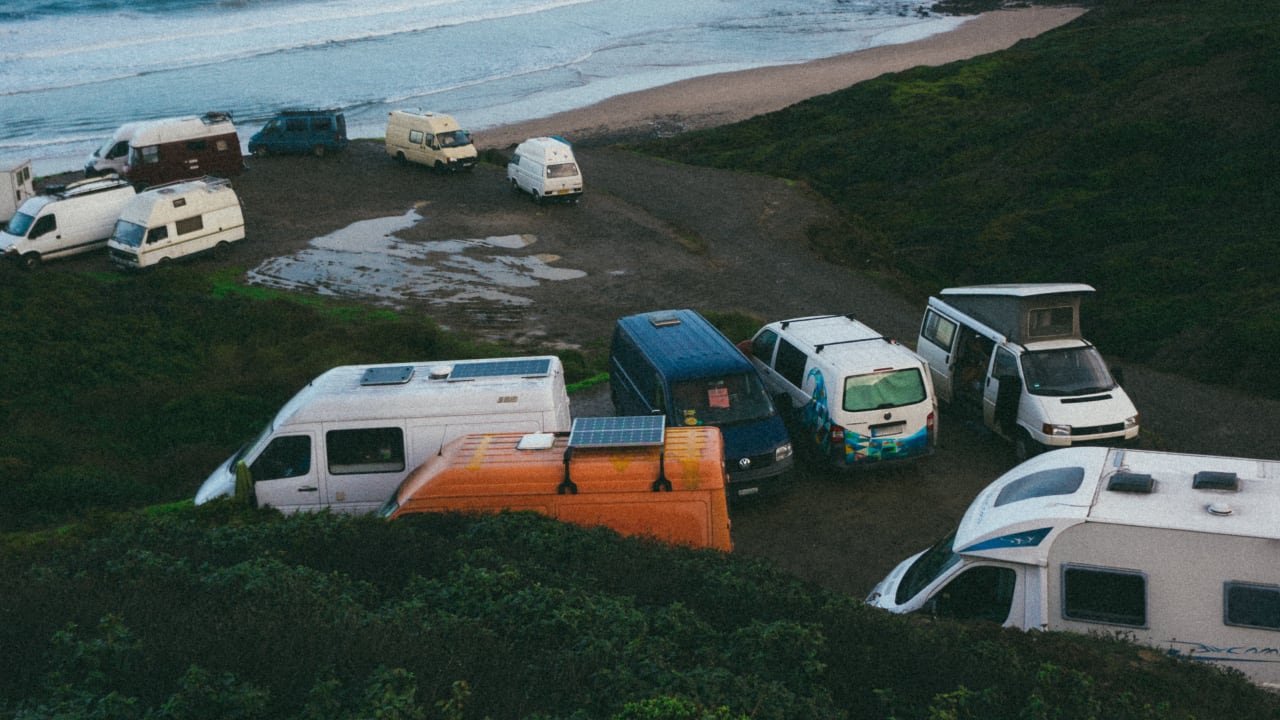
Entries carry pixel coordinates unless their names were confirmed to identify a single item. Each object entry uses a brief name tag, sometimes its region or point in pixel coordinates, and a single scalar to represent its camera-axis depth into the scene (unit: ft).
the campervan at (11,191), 97.40
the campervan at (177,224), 89.86
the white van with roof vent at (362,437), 38.68
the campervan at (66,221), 89.86
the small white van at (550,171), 111.24
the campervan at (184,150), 109.70
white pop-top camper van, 46.98
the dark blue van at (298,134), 128.06
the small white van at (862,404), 46.37
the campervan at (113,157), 110.52
